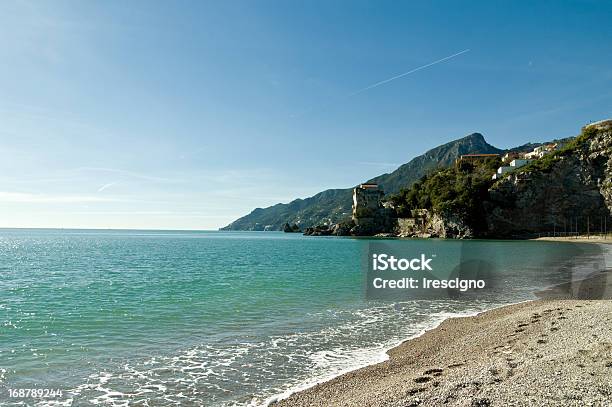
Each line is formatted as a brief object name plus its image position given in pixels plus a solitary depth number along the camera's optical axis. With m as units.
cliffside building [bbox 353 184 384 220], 187.38
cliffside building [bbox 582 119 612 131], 136.43
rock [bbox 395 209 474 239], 145.50
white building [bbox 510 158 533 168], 162.25
